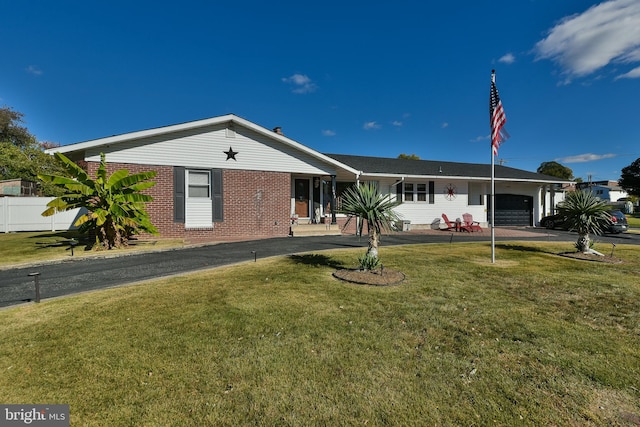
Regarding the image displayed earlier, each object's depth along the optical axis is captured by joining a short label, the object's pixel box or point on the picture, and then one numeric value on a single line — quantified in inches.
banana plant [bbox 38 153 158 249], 358.3
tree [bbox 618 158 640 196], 1996.8
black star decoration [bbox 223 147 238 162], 531.3
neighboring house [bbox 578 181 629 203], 2753.4
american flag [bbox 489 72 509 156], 339.6
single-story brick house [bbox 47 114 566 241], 486.6
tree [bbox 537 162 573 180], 2431.2
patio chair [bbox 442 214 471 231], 741.3
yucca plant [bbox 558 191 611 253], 376.5
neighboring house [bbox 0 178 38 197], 1095.5
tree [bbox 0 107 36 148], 1541.6
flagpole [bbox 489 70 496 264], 340.1
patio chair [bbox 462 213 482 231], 739.4
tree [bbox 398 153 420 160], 1825.4
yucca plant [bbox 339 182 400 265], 259.3
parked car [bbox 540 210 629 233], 710.5
